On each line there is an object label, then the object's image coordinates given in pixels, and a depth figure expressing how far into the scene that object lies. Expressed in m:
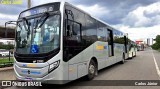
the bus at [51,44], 3.89
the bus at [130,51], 14.38
